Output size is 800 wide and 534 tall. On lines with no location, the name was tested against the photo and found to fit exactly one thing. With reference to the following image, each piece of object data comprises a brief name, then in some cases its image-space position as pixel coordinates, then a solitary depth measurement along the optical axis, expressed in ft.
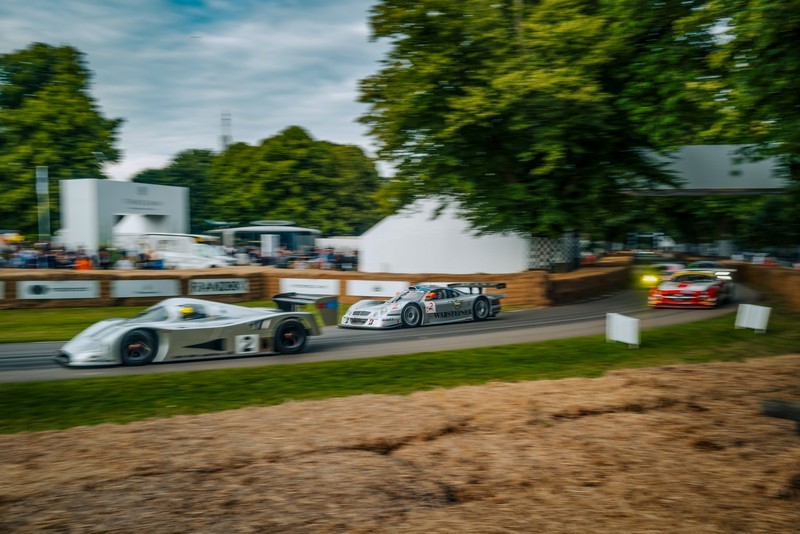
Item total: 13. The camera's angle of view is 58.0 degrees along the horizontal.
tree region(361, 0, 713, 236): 74.95
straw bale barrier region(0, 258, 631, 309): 72.79
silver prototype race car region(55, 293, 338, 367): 40.34
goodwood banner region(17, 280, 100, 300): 71.97
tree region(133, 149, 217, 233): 244.22
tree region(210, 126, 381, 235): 200.95
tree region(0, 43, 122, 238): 159.53
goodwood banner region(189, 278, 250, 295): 80.88
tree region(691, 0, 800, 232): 46.34
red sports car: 74.84
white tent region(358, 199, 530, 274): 106.22
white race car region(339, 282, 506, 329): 60.08
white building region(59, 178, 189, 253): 119.34
